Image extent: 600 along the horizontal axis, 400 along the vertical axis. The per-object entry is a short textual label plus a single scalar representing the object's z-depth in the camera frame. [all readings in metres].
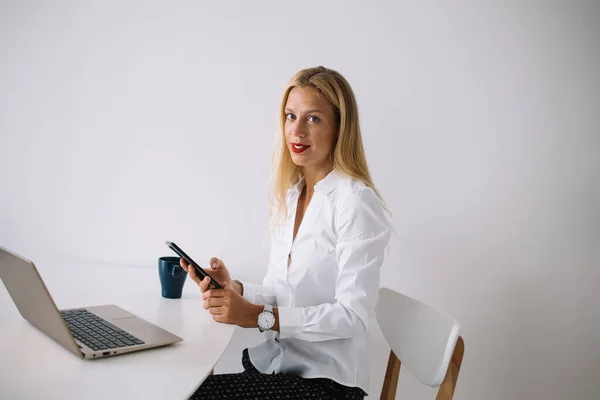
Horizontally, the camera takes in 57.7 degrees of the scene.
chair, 1.23
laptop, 0.93
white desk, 0.81
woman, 1.24
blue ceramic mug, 1.41
